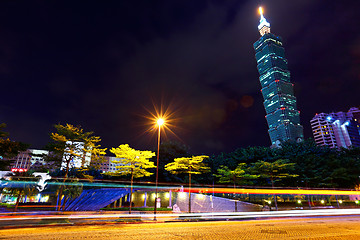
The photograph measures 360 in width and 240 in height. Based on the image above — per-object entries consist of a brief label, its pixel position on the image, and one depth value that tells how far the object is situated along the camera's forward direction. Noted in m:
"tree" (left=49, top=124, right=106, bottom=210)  24.47
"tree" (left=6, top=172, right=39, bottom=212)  27.97
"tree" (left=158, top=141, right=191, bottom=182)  44.38
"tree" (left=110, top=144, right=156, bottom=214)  24.41
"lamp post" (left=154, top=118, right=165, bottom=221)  21.71
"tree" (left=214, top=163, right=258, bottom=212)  27.11
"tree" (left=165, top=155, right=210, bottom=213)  26.30
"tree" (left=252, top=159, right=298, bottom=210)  28.25
